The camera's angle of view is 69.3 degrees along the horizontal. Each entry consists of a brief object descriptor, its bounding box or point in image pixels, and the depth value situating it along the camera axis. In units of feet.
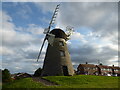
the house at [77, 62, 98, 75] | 142.58
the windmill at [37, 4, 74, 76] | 63.91
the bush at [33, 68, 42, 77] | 94.05
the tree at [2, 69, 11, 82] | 71.98
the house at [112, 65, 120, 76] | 166.36
